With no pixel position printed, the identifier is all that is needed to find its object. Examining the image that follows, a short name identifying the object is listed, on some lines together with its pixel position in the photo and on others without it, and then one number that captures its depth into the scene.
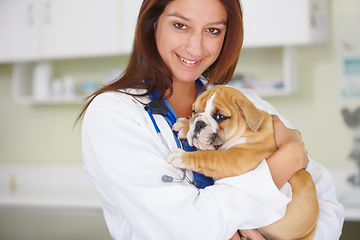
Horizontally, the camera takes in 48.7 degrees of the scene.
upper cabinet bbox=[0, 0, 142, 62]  2.71
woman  0.96
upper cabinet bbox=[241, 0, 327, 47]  2.38
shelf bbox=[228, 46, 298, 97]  2.59
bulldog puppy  1.07
